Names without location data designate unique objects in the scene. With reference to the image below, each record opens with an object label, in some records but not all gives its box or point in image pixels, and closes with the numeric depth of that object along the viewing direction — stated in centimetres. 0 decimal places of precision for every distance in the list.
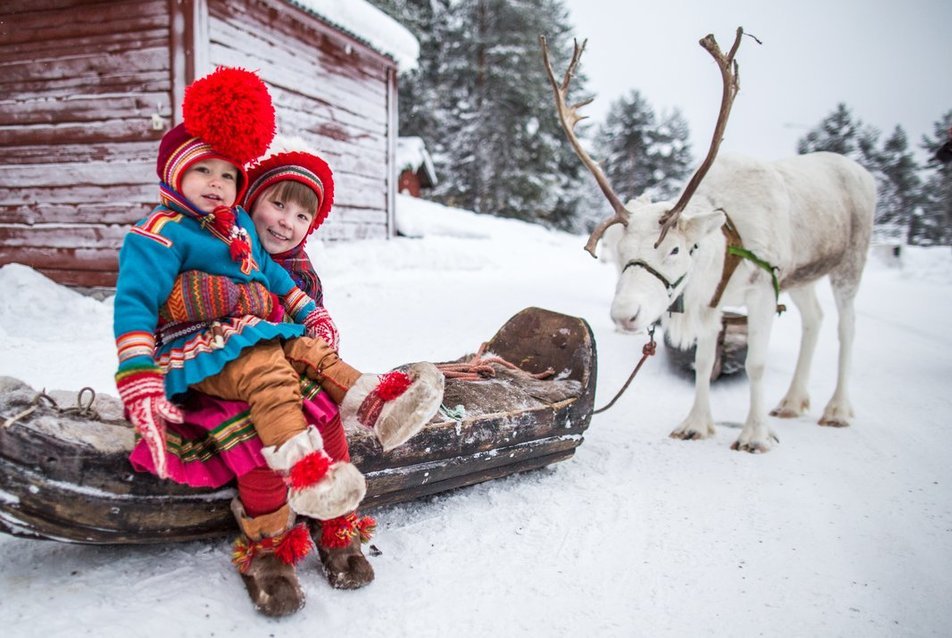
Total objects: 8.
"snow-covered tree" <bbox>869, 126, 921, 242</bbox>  2662
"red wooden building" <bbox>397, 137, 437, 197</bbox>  1598
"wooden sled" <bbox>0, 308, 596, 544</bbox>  144
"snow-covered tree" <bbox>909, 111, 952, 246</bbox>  2506
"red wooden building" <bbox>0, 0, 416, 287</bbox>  573
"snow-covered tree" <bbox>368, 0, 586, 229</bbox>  2002
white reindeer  290
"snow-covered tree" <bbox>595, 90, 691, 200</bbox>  3056
